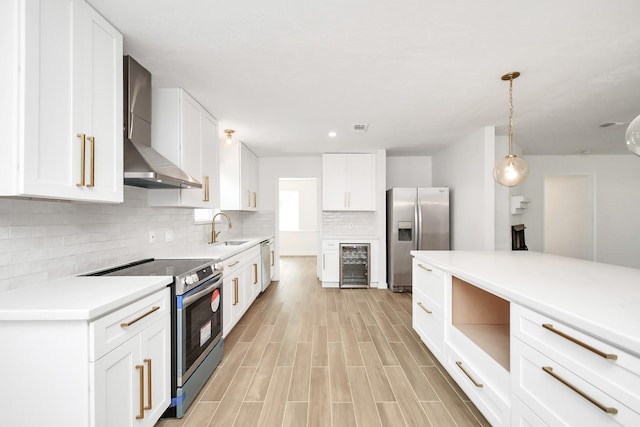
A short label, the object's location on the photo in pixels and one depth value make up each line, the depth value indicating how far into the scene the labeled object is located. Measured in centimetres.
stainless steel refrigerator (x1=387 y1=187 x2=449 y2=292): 457
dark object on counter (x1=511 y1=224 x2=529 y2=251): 472
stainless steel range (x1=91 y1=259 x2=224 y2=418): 171
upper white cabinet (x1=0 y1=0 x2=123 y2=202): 112
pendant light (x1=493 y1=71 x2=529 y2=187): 230
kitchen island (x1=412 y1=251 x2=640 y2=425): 91
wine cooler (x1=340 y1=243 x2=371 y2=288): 488
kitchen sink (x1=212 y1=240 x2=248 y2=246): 362
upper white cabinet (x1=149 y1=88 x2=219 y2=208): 238
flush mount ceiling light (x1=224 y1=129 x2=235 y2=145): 364
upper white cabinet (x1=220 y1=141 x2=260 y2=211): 420
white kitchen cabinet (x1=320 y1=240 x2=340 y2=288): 485
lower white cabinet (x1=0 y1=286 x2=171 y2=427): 109
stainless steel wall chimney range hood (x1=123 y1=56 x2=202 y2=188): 180
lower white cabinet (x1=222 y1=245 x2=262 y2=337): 269
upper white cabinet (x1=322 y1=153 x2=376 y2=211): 494
